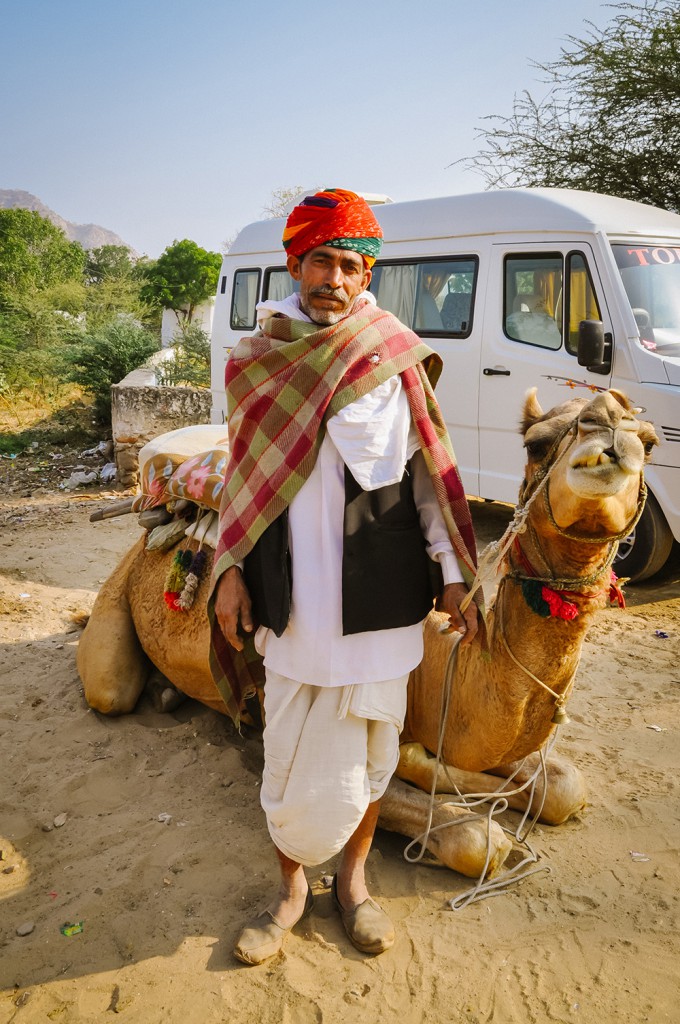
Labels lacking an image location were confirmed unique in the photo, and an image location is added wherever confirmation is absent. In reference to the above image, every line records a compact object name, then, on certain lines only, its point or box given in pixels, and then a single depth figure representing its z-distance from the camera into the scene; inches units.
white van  227.9
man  89.9
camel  77.7
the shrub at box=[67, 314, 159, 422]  464.1
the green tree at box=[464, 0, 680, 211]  459.2
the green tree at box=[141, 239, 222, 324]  1196.5
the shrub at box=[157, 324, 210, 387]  470.0
